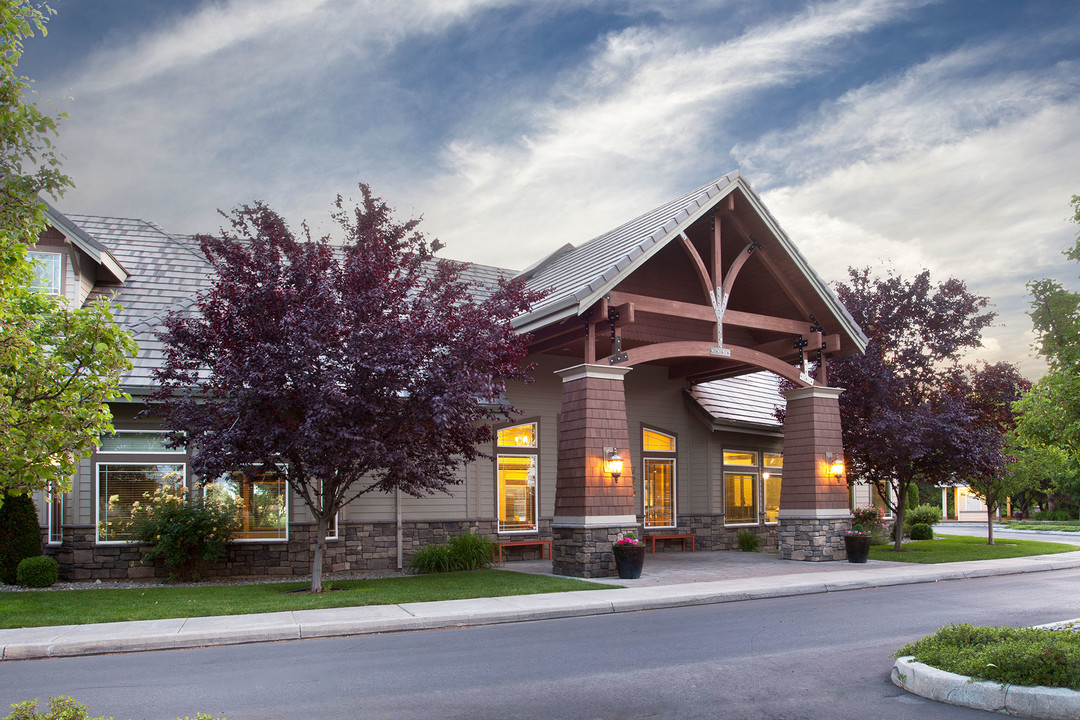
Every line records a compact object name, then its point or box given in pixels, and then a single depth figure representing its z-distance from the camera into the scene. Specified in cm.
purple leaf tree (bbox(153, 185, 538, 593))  1272
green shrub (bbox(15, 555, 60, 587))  1467
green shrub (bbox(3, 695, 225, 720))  435
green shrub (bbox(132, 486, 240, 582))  1531
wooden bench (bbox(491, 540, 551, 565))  1919
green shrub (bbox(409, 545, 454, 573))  1741
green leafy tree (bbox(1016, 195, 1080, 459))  831
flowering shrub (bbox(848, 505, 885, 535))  2641
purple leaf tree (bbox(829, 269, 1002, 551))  2078
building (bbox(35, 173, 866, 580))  1609
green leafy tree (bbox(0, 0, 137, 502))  571
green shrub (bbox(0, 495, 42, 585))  1500
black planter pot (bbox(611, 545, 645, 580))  1549
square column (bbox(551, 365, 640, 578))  1596
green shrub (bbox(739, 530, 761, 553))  2347
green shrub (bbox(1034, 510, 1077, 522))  4875
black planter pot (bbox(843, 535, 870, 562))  1884
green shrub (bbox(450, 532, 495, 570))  1748
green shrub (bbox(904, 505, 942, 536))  3066
